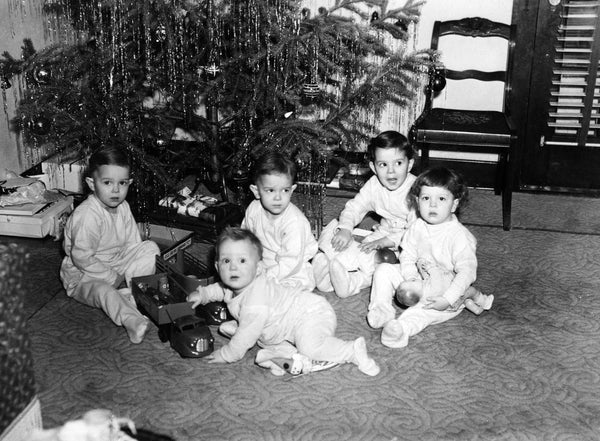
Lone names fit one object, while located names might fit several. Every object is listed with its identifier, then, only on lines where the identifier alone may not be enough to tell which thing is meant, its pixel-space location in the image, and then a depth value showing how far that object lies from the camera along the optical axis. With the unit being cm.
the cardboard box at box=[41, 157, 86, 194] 432
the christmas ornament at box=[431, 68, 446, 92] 409
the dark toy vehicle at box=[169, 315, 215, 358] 262
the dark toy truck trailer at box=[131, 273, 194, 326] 275
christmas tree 351
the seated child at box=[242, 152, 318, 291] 300
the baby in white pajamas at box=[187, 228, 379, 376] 255
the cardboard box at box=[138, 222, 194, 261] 358
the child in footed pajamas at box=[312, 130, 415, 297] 320
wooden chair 380
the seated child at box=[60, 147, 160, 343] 302
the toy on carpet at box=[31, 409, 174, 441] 167
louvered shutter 402
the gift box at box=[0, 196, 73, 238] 373
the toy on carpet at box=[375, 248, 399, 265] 325
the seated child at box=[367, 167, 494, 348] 283
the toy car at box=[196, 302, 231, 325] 290
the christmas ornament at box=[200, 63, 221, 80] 364
